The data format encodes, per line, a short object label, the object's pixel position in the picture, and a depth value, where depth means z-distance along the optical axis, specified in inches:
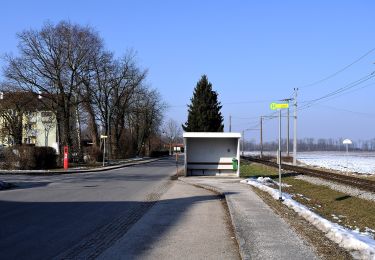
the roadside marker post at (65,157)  1652.4
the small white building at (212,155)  1236.3
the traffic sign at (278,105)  631.2
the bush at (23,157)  1551.4
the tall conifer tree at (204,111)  2687.0
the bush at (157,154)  4014.3
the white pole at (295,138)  2097.6
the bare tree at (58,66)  1957.4
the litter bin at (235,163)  1200.4
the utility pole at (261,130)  3726.6
